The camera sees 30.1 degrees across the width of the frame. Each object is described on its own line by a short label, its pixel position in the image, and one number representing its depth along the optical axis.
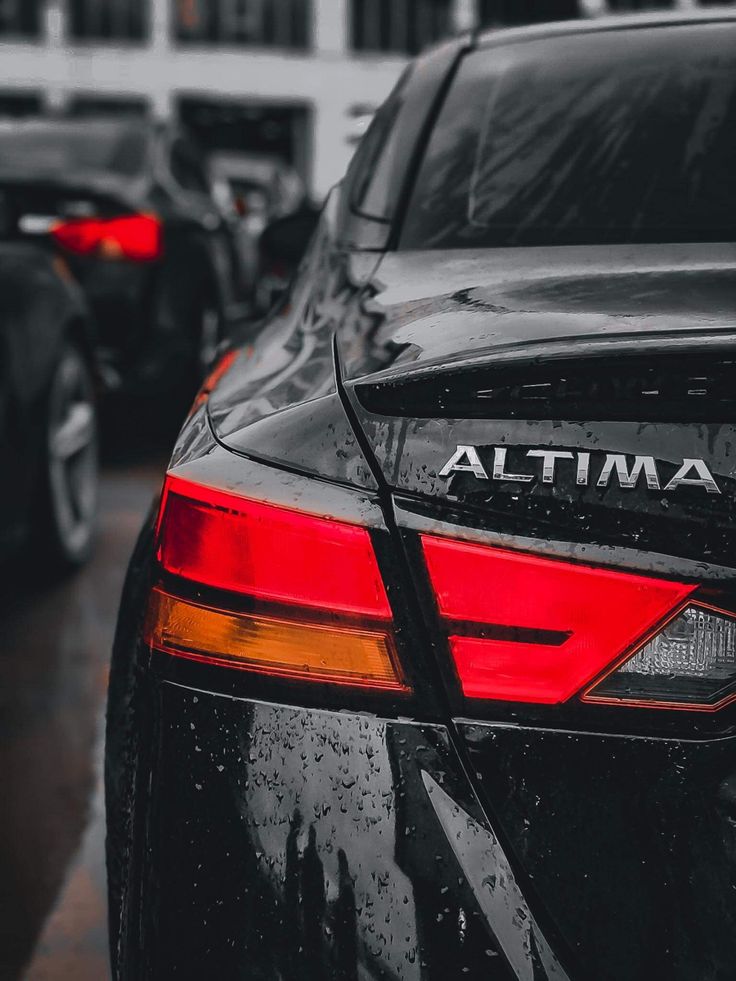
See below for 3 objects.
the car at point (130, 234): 6.35
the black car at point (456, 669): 1.20
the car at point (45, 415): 4.16
